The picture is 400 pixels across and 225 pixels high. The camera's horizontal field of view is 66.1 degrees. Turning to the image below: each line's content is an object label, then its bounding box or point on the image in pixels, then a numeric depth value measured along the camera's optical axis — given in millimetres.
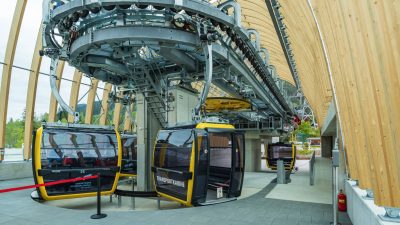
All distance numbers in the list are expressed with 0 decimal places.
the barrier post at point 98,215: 6777
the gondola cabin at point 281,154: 20375
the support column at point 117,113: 26031
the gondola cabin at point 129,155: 14076
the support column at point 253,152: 21906
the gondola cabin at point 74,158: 8070
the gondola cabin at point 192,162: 7733
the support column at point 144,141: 11141
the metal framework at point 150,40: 6574
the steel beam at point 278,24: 7763
